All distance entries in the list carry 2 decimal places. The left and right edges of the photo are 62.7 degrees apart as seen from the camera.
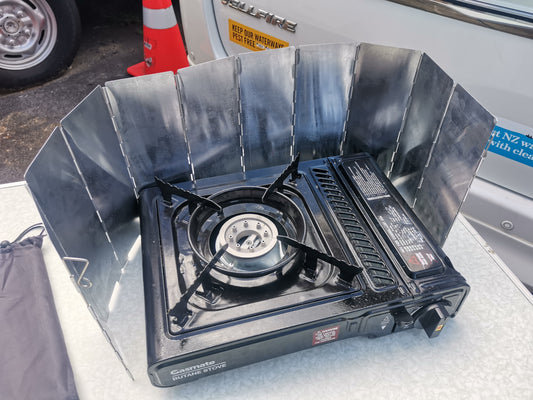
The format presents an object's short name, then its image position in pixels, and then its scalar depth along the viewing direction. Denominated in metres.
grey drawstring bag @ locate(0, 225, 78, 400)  0.59
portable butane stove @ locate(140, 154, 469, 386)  0.56
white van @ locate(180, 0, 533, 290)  0.93
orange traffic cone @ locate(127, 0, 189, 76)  1.94
